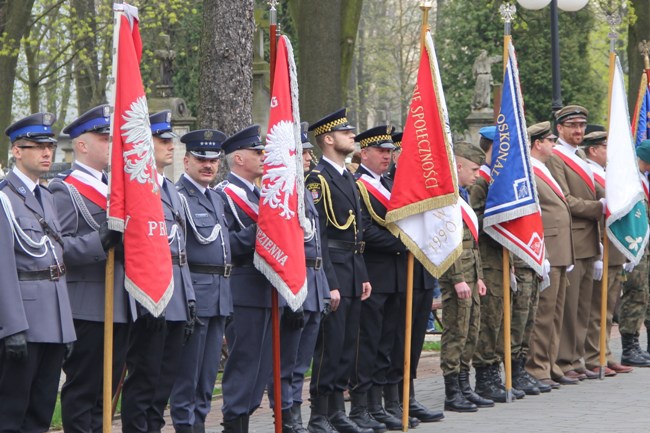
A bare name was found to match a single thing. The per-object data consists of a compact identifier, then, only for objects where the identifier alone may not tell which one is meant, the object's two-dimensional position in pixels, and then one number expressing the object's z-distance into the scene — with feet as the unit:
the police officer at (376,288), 45.56
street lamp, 74.54
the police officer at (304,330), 41.74
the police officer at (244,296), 39.92
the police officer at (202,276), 38.48
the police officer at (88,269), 34.64
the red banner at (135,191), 34.53
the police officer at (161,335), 36.29
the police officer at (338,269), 43.67
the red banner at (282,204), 39.51
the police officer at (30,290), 32.27
